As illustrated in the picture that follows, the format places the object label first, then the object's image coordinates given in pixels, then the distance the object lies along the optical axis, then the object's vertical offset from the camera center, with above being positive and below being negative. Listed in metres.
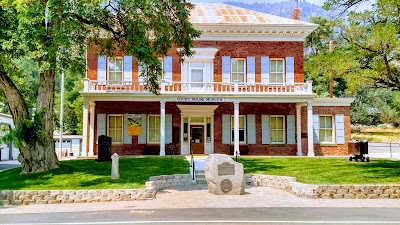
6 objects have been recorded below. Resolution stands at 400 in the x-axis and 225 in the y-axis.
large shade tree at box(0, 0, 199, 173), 14.23 +3.58
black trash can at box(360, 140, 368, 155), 20.41 -0.72
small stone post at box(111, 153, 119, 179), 15.06 -1.29
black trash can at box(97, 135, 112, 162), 21.36 -0.78
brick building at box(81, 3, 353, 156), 27.31 +1.63
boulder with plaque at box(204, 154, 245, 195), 14.34 -1.48
